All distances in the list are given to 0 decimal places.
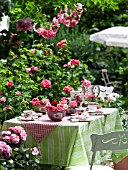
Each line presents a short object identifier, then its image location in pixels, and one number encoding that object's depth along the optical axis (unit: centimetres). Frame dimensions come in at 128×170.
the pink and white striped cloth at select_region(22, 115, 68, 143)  437
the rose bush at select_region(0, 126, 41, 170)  364
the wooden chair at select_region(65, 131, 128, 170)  367
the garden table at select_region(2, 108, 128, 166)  429
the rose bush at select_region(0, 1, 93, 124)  555
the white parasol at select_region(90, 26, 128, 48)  1048
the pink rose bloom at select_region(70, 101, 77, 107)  498
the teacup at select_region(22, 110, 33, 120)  465
